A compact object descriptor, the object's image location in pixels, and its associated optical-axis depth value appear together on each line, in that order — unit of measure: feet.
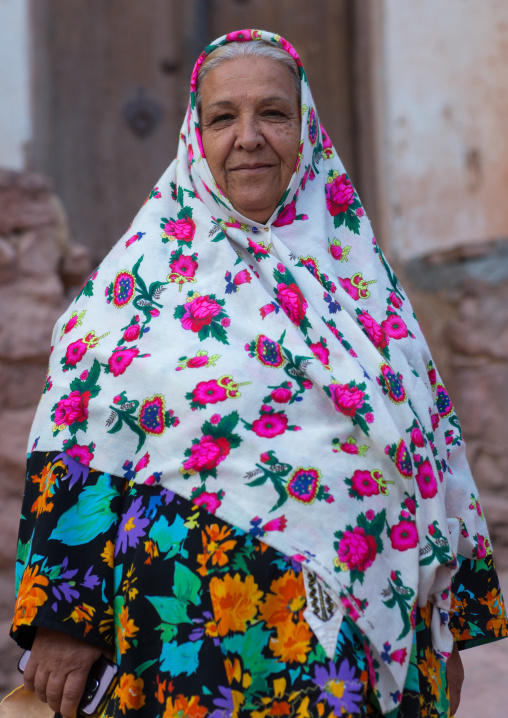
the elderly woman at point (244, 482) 4.26
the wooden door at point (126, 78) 10.54
